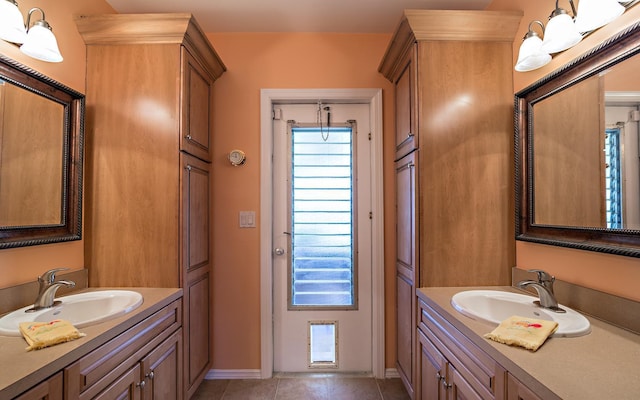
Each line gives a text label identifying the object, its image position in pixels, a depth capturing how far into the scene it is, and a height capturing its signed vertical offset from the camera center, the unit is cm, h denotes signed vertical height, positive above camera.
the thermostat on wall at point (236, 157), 218 +36
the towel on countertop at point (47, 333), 95 -43
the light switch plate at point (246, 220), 221 -10
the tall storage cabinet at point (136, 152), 170 +31
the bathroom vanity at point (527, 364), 73 -45
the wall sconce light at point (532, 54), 136 +71
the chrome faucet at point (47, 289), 127 -37
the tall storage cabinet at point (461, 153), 166 +30
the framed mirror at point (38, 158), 129 +23
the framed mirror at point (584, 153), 107 +23
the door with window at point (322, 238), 226 -25
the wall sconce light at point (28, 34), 119 +74
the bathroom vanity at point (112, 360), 85 -56
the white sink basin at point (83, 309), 115 -46
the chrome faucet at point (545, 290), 123 -36
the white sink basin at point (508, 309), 106 -44
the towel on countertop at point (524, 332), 92 -42
